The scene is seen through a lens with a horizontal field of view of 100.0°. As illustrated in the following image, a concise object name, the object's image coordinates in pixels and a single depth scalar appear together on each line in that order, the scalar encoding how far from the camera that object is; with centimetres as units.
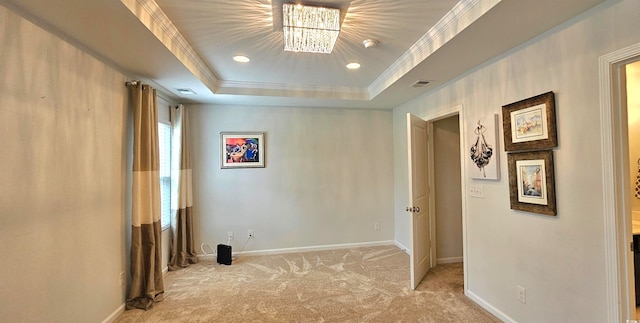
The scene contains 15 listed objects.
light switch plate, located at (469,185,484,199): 263
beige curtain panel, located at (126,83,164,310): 264
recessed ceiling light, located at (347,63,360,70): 298
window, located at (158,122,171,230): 358
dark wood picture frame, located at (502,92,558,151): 192
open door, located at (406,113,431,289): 308
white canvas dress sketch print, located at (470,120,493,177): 251
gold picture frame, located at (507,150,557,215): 194
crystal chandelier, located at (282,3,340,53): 190
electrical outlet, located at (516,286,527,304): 217
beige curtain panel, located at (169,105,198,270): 373
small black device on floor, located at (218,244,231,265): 381
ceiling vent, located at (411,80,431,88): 309
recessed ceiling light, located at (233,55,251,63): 275
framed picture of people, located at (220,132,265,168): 414
